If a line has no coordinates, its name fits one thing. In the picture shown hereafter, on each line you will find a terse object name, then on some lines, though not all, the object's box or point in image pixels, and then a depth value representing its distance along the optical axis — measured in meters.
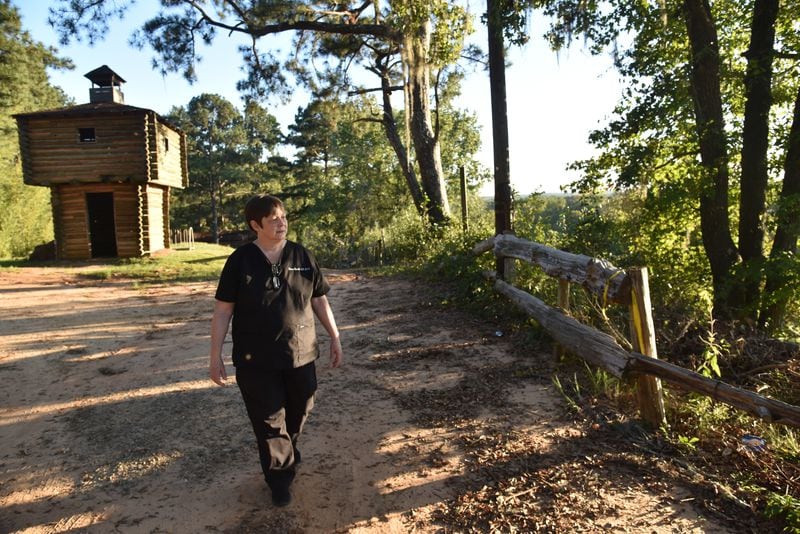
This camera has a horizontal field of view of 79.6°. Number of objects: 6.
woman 2.99
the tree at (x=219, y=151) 43.69
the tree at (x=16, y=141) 23.58
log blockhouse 16.56
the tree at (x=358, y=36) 11.52
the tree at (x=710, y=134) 6.99
